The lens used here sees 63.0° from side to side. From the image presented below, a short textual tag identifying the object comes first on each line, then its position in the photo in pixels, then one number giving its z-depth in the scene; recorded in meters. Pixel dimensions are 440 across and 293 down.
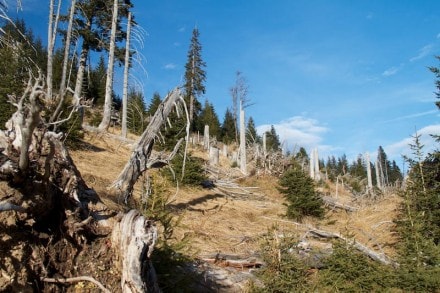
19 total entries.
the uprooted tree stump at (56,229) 2.97
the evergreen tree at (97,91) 39.12
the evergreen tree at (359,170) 65.41
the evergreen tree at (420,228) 6.02
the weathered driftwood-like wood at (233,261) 6.35
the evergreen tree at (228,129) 53.62
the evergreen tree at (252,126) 59.37
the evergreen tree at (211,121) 52.53
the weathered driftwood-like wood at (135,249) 3.21
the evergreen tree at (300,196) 11.10
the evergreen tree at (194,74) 42.44
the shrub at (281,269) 5.36
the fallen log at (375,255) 6.95
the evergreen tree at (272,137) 61.13
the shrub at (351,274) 5.87
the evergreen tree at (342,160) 92.18
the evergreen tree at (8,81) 10.16
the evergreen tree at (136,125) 29.17
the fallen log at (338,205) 16.16
